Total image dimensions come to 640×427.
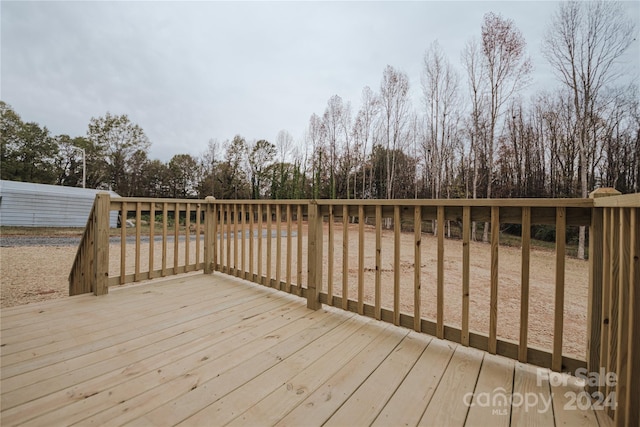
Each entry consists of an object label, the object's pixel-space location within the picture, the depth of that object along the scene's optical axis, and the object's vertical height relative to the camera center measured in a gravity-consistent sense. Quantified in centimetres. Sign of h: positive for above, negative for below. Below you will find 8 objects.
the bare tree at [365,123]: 1516 +521
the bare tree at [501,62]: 975 +558
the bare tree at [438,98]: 1179 +512
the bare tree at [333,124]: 1684 +555
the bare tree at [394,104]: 1361 +558
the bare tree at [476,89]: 1048 +486
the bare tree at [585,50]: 734 +463
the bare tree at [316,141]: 1772 +469
